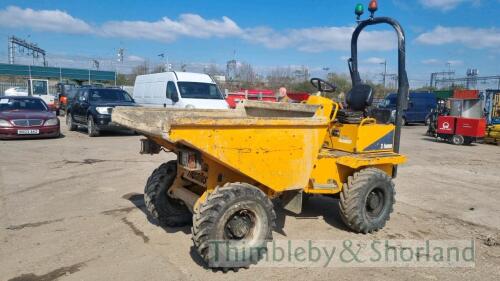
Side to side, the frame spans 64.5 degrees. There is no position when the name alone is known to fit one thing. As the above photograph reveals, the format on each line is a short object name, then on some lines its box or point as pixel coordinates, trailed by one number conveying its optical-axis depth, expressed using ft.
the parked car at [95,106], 43.88
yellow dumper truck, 11.76
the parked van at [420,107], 76.23
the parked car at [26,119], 39.27
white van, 43.01
